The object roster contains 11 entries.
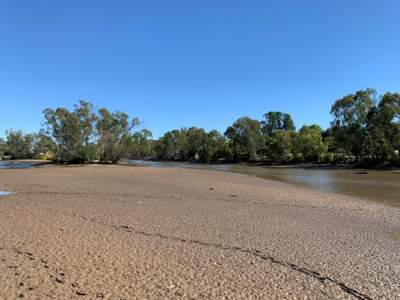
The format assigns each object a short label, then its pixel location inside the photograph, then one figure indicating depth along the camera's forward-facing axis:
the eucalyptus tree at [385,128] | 53.81
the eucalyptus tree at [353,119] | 60.12
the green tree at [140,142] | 66.12
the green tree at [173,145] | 124.56
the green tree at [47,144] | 57.69
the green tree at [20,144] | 109.56
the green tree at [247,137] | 97.68
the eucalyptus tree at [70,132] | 56.81
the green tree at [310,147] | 71.50
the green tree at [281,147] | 79.94
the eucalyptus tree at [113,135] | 62.61
